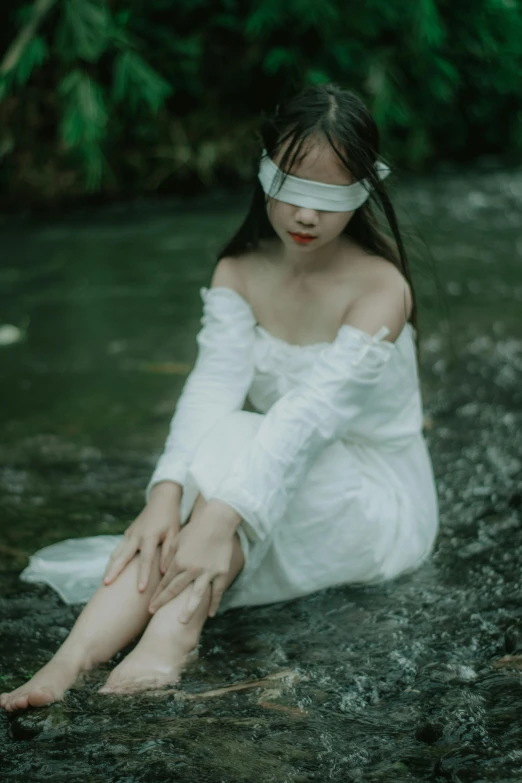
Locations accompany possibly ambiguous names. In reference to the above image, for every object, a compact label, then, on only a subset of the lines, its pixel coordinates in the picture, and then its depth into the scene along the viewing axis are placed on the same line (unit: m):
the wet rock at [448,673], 1.95
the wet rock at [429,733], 1.71
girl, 2.04
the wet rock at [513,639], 2.04
